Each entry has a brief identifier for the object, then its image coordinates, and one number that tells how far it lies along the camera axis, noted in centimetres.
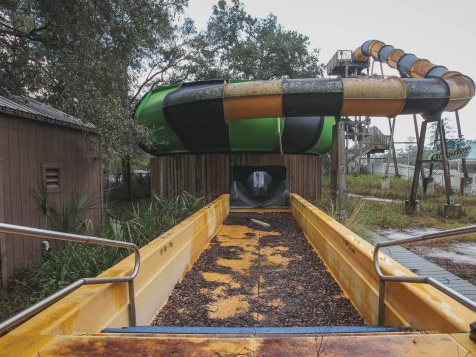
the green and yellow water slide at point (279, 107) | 802
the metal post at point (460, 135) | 1534
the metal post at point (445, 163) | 1036
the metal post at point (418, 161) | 1116
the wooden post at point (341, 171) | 891
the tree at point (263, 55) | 2138
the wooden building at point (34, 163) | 522
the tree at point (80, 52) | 615
